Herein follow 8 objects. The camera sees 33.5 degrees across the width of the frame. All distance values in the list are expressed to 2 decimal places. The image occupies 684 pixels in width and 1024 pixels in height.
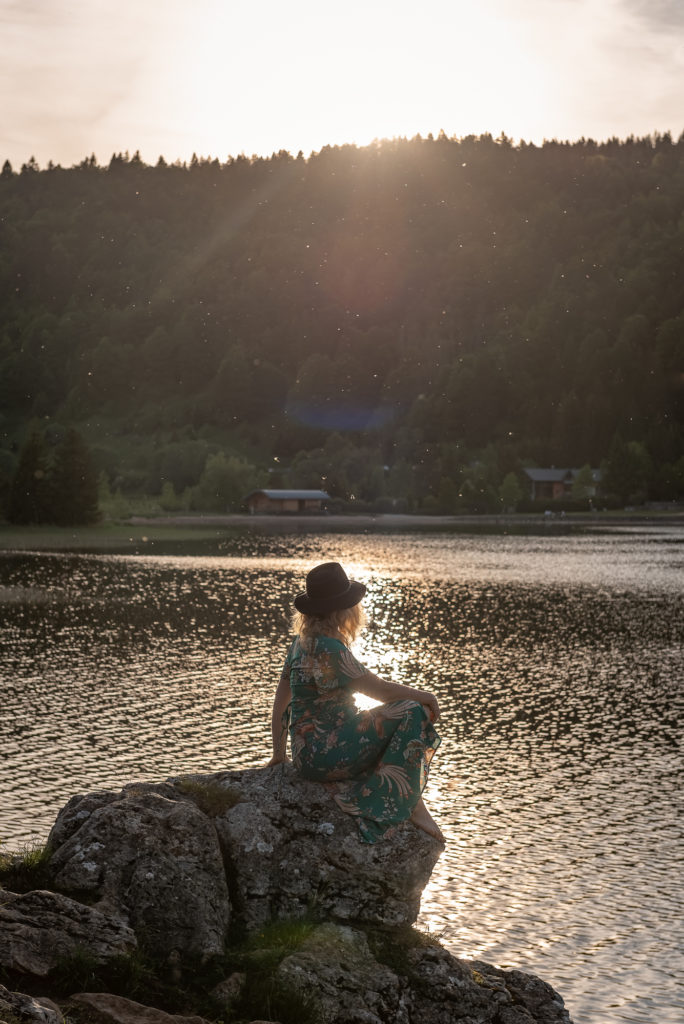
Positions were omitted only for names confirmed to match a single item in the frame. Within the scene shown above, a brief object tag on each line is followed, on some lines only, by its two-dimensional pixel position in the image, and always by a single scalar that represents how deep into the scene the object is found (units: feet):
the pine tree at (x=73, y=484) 336.90
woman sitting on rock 28.91
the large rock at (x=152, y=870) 27.07
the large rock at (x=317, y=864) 29.04
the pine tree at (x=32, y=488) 326.03
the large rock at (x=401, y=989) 26.50
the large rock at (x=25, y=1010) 21.13
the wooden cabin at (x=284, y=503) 603.67
